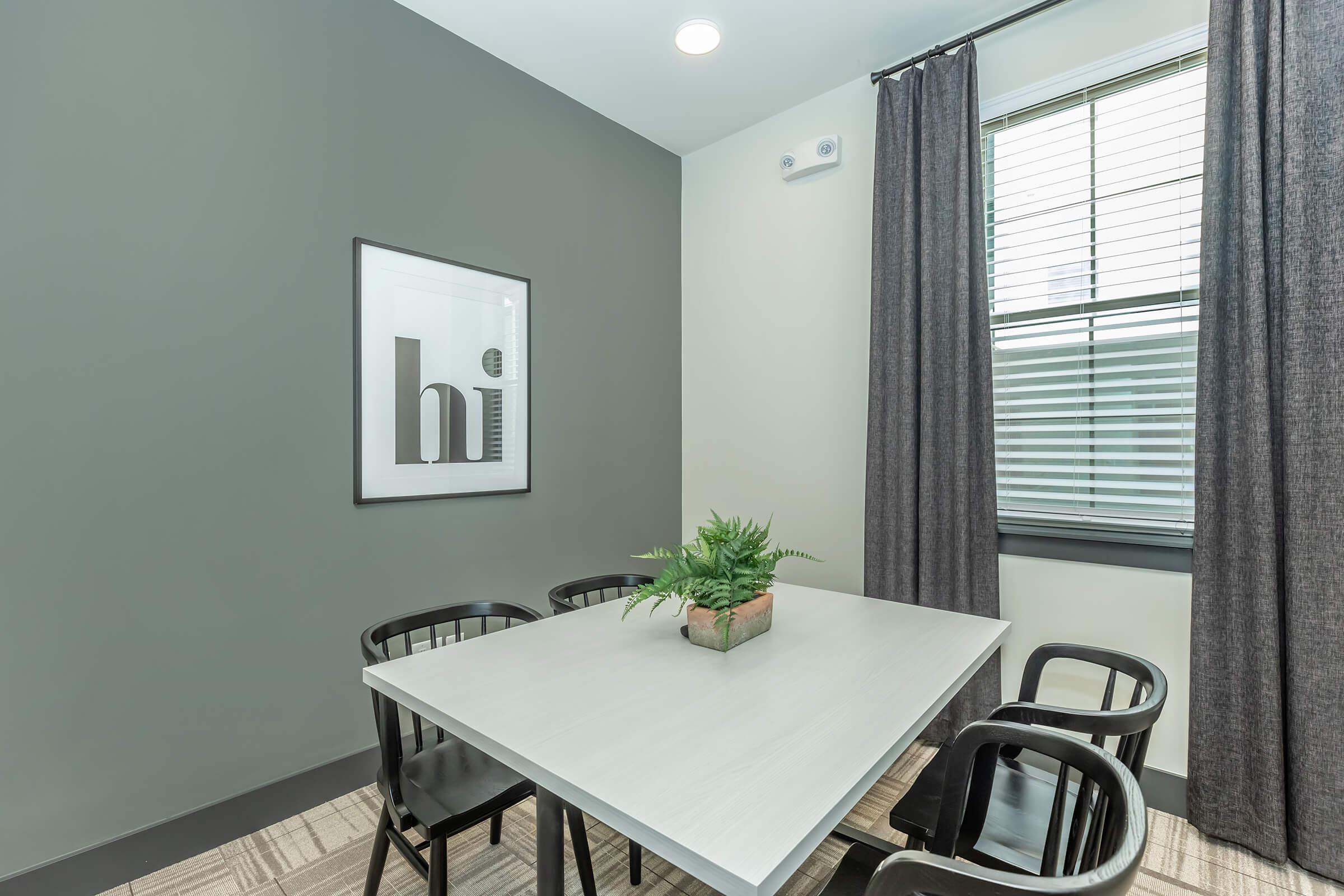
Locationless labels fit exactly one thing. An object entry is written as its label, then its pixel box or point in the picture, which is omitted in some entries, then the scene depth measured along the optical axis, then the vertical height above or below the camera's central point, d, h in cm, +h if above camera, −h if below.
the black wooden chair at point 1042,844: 66 -50
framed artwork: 226 +28
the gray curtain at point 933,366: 233 +34
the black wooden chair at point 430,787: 130 -79
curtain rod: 225 +162
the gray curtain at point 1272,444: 168 +3
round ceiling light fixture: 245 +168
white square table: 83 -50
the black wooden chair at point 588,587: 201 -50
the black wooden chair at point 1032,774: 108 -75
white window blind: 206 +56
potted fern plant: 151 -34
